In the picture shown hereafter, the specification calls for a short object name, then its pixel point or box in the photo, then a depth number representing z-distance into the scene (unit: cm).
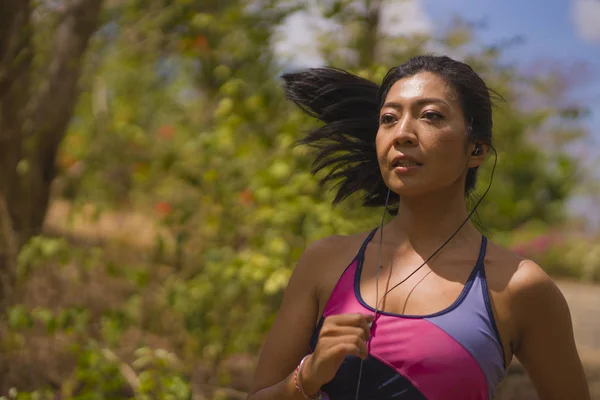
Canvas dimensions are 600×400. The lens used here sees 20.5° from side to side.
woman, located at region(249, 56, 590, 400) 217
